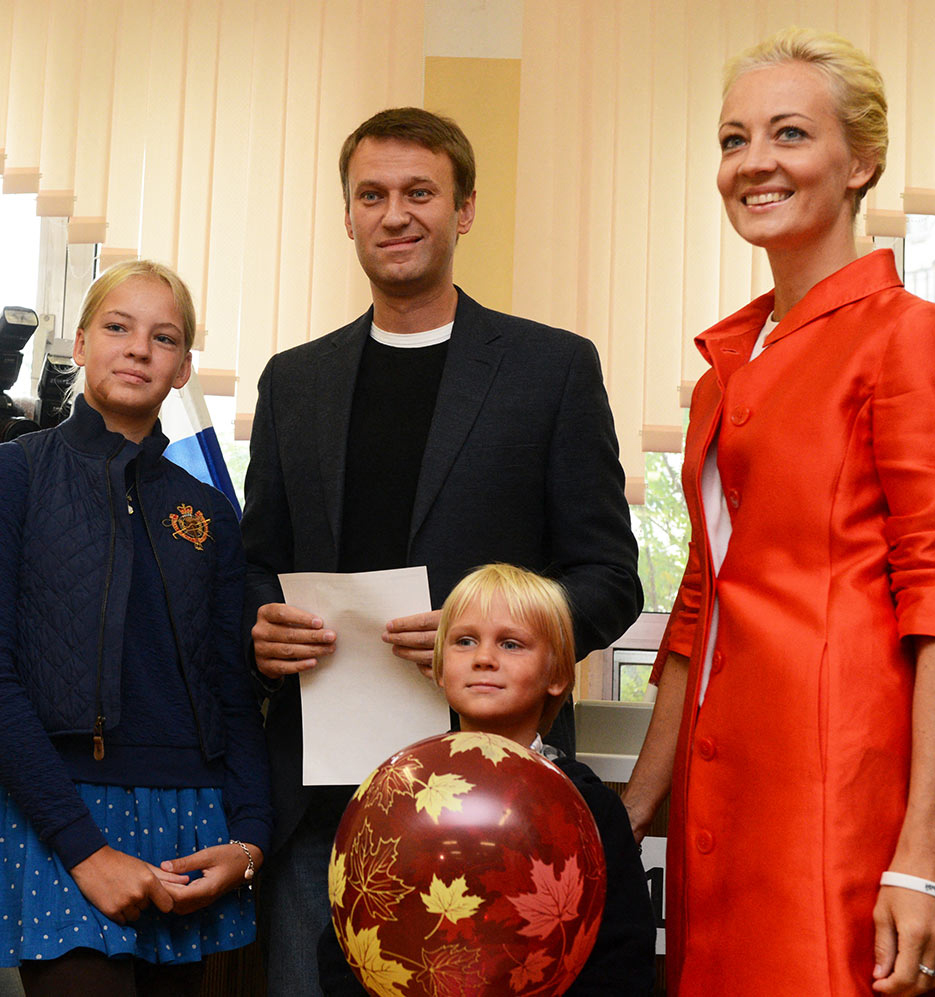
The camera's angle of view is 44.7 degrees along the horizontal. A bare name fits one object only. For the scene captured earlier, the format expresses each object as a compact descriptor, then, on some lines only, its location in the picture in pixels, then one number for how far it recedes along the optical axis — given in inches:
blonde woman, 45.1
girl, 55.0
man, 62.4
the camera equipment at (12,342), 107.1
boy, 51.5
